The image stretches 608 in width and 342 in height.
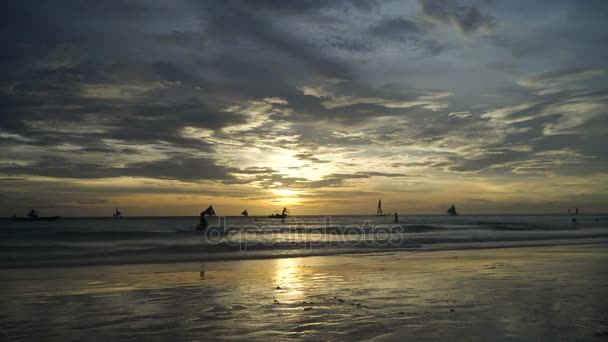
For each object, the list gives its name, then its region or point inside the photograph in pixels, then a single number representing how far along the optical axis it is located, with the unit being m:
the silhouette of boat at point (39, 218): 136.62
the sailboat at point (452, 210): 191.12
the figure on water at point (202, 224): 60.02
